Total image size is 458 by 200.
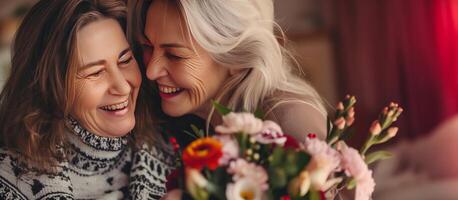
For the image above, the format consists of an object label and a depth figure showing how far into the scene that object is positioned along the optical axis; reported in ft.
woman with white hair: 3.73
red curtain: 9.25
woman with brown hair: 3.61
